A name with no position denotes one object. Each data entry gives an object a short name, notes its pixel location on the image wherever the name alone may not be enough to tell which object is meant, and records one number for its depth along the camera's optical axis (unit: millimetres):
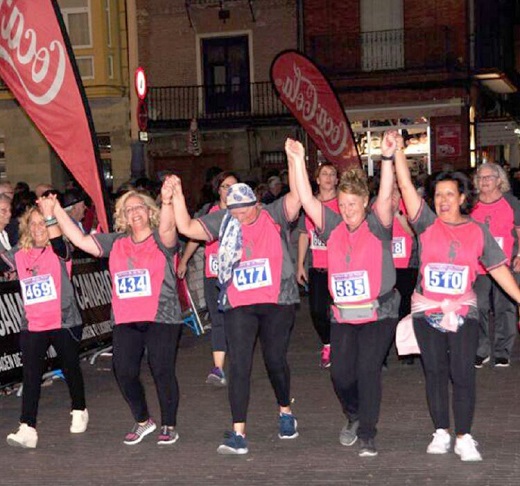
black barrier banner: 10008
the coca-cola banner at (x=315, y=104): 16484
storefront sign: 30922
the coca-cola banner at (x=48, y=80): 11219
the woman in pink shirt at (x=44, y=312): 8188
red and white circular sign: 17828
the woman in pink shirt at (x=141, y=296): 7926
